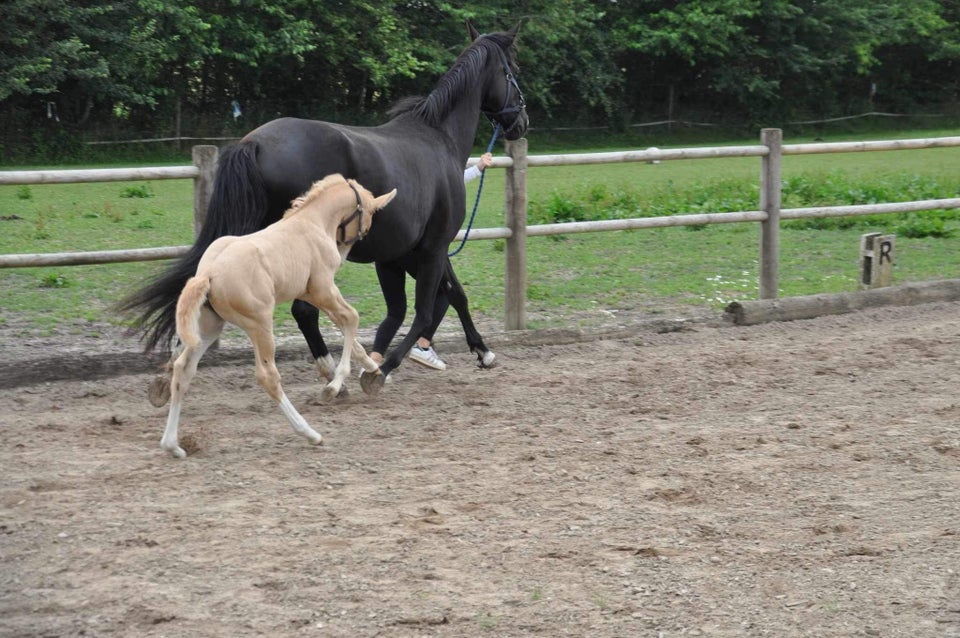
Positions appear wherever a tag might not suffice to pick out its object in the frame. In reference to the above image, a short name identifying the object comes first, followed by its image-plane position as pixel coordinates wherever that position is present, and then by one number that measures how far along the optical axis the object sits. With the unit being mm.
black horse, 11227
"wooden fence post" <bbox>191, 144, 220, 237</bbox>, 13570
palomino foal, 9672
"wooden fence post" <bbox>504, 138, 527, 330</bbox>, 15773
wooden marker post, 18062
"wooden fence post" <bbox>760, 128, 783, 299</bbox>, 17734
